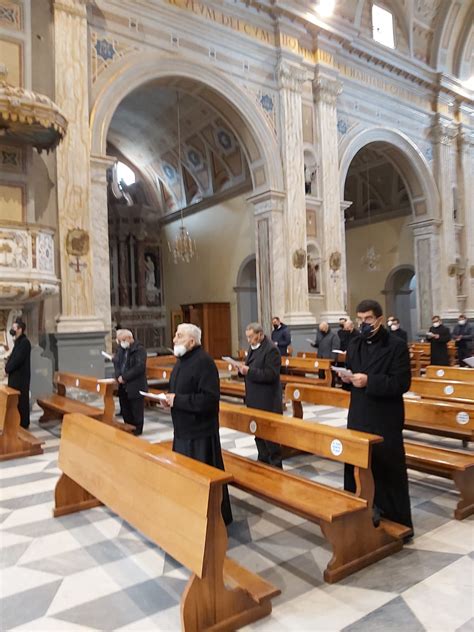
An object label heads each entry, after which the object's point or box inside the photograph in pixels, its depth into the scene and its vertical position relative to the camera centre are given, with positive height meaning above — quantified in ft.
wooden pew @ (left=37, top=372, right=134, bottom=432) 21.61 -3.54
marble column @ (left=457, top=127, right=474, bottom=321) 60.13 +13.08
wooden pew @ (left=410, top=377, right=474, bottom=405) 18.75 -2.82
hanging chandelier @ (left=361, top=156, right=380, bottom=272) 53.31 +6.84
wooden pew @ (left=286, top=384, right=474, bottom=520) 13.04 -3.84
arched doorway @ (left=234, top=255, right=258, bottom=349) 54.70 +2.66
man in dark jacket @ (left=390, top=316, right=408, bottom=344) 30.03 -0.55
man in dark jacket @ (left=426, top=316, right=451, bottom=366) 37.27 -1.97
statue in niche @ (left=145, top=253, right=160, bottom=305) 63.82 +5.33
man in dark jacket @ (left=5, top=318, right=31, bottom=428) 22.11 -1.60
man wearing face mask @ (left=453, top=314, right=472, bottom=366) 40.27 -2.01
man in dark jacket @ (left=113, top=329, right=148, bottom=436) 22.36 -2.36
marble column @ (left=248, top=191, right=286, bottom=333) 41.42 +5.38
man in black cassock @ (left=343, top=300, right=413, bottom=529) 11.27 -1.95
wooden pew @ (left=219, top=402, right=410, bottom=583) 10.14 -3.79
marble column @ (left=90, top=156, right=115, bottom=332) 32.35 +5.67
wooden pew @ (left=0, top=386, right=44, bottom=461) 19.25 -4.03
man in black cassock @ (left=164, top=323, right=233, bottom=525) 11.45 -1.72
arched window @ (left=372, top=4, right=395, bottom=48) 51.62 +29.60
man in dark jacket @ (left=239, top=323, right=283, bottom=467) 16.21 -1.88
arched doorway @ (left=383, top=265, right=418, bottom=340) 65.72 +2.89
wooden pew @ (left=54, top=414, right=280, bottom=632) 8.14 -3.41
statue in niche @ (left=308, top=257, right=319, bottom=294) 44.09 +3.67
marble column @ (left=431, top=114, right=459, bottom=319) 57.31 +10.83
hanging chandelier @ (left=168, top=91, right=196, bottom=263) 41.57 +6.25
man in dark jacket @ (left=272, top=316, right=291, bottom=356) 35.42 -1.05
